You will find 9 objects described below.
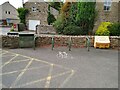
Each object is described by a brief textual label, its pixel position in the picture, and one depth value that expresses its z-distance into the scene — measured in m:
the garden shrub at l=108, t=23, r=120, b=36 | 8.93
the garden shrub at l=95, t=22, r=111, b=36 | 8.76
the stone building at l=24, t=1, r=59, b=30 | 15.46
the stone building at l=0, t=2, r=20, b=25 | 26.54
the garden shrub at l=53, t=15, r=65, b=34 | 10.21
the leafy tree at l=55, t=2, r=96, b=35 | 9.60
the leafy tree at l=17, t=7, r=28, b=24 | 15.62
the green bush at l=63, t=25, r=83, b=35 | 9.56
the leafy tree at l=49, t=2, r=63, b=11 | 16.01
